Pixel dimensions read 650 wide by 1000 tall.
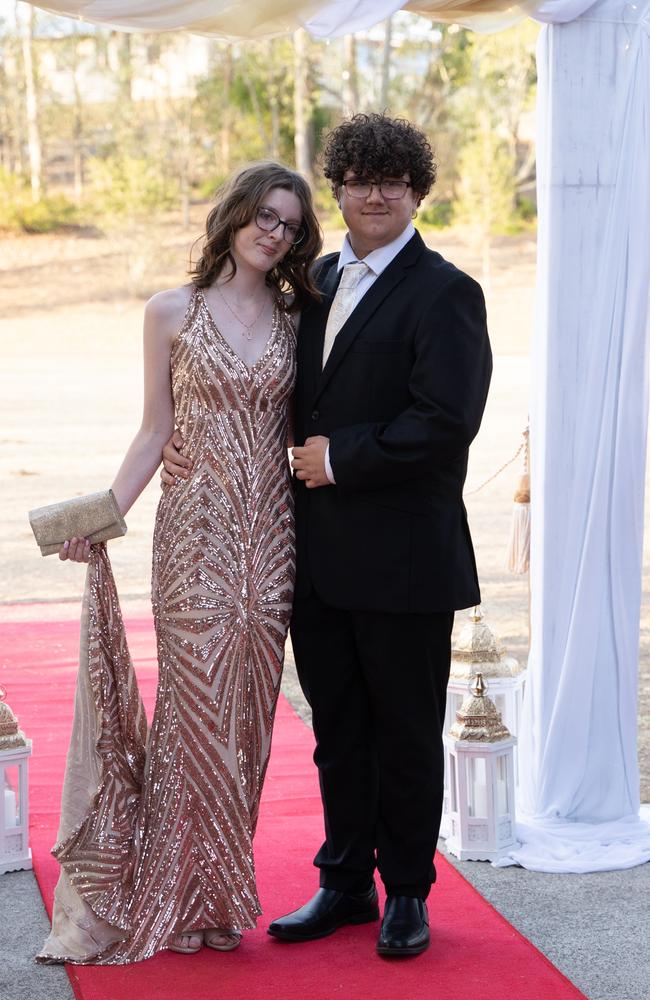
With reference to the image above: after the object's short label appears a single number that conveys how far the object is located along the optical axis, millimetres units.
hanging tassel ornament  4391
